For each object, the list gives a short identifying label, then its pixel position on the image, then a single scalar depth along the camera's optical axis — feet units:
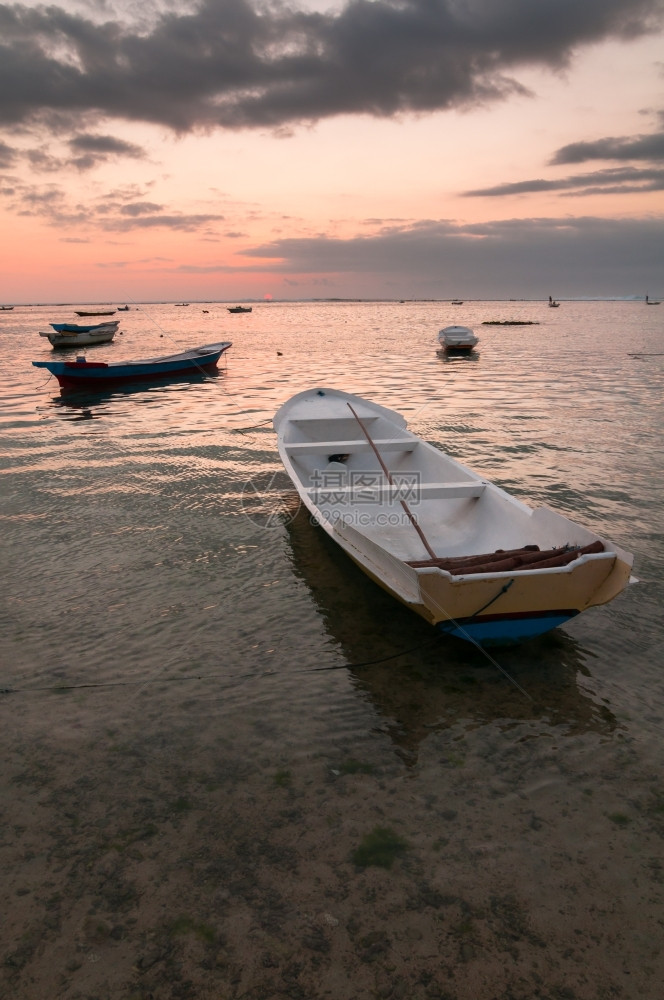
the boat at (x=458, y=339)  125.39
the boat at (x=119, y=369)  75.56
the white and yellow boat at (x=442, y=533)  16.33
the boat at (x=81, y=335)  144.36
